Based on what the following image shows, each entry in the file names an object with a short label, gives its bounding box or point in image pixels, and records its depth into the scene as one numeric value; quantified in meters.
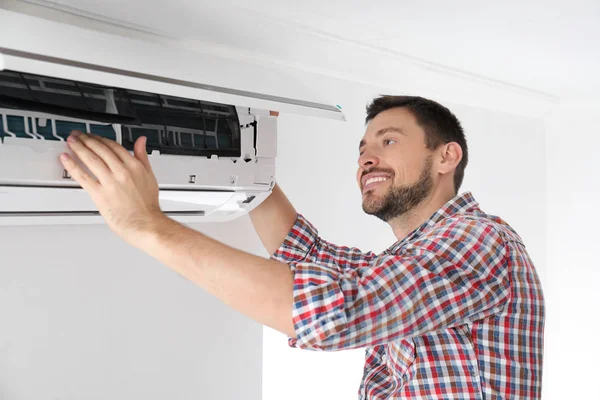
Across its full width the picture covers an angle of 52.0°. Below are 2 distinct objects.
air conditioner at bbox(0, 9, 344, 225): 0.94
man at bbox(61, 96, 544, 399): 0.88
